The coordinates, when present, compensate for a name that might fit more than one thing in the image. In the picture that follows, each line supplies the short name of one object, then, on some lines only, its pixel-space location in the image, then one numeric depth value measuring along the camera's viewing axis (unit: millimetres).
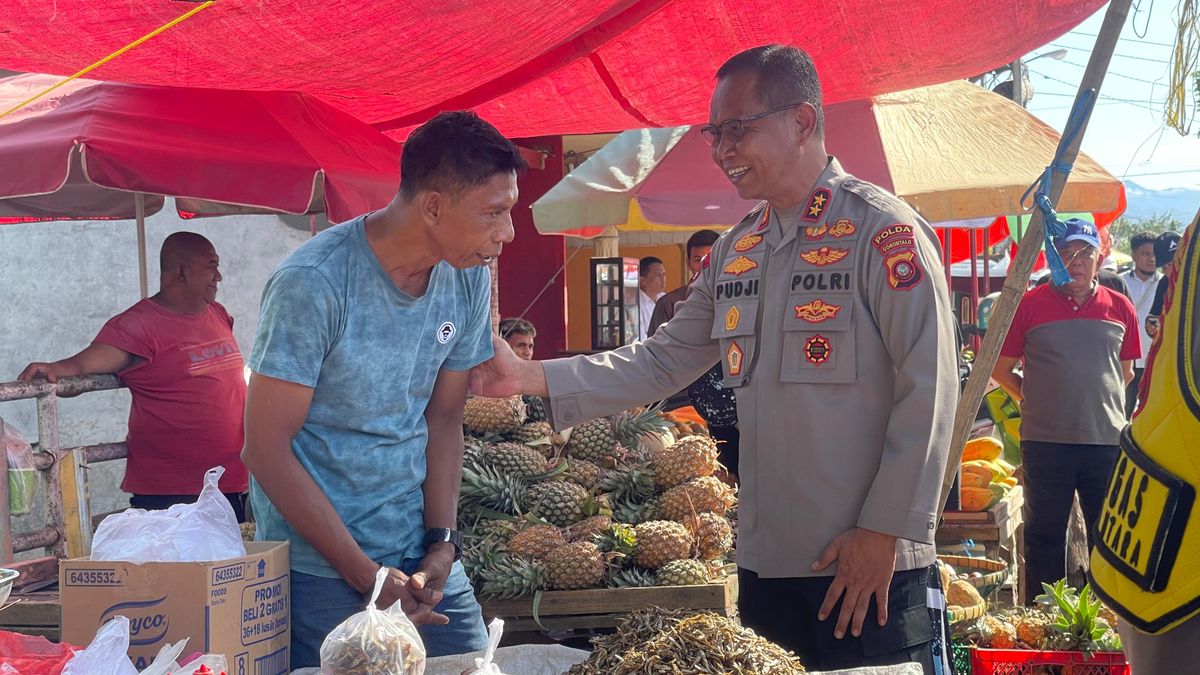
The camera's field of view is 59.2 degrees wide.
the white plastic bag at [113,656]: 1973
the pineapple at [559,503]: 4953
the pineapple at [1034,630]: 4570
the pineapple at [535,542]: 4578
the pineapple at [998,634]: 4602
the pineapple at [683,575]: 4469
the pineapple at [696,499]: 5016
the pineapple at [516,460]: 5184
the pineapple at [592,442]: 5520
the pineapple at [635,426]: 5641
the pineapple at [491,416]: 5480
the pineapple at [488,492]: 5062
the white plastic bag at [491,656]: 2012
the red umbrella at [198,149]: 4781
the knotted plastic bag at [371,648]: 2023
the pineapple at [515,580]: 4418
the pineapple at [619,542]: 4656
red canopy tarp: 3908
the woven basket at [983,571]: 5723
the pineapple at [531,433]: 5473
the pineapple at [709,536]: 4891
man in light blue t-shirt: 2592
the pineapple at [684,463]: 5199
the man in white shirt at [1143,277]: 10852
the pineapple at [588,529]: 4758
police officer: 2672
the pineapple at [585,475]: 5223
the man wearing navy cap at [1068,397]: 6336
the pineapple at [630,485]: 5259
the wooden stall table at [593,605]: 4383
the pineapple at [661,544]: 4602
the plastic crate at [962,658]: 4535
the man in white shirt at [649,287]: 11805
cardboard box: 2213
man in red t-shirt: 5770
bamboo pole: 3158
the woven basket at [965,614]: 4707
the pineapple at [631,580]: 4508
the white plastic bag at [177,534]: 2279
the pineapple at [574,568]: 4430
